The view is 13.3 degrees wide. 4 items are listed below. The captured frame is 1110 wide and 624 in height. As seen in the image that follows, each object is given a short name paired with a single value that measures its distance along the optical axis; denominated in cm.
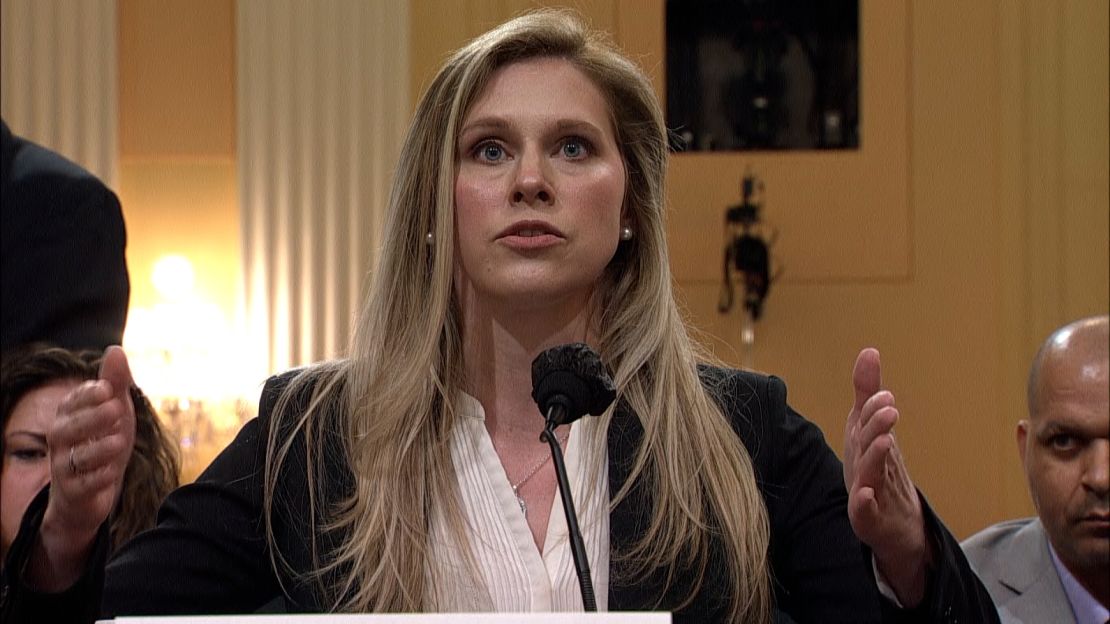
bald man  373
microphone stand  317
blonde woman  345
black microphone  327
